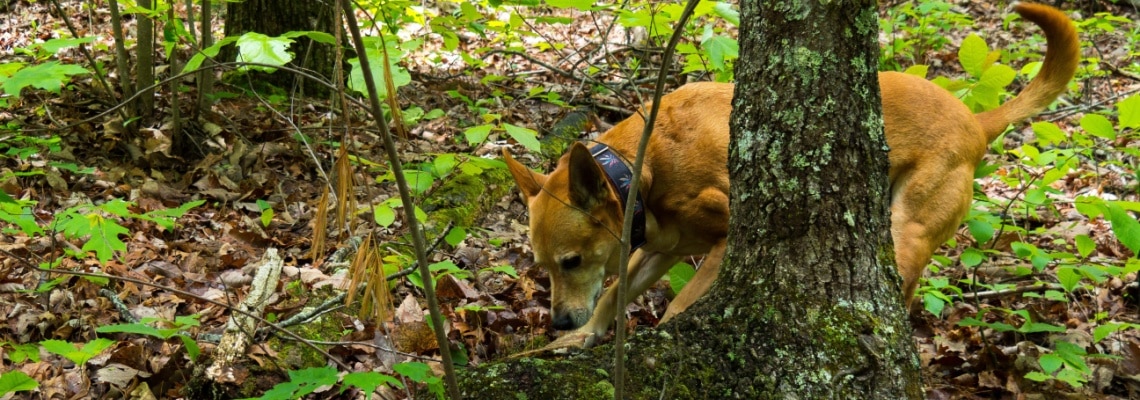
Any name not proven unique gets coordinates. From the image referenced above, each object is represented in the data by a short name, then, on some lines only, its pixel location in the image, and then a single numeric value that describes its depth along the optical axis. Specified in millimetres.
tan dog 4035
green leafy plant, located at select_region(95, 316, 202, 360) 2334
